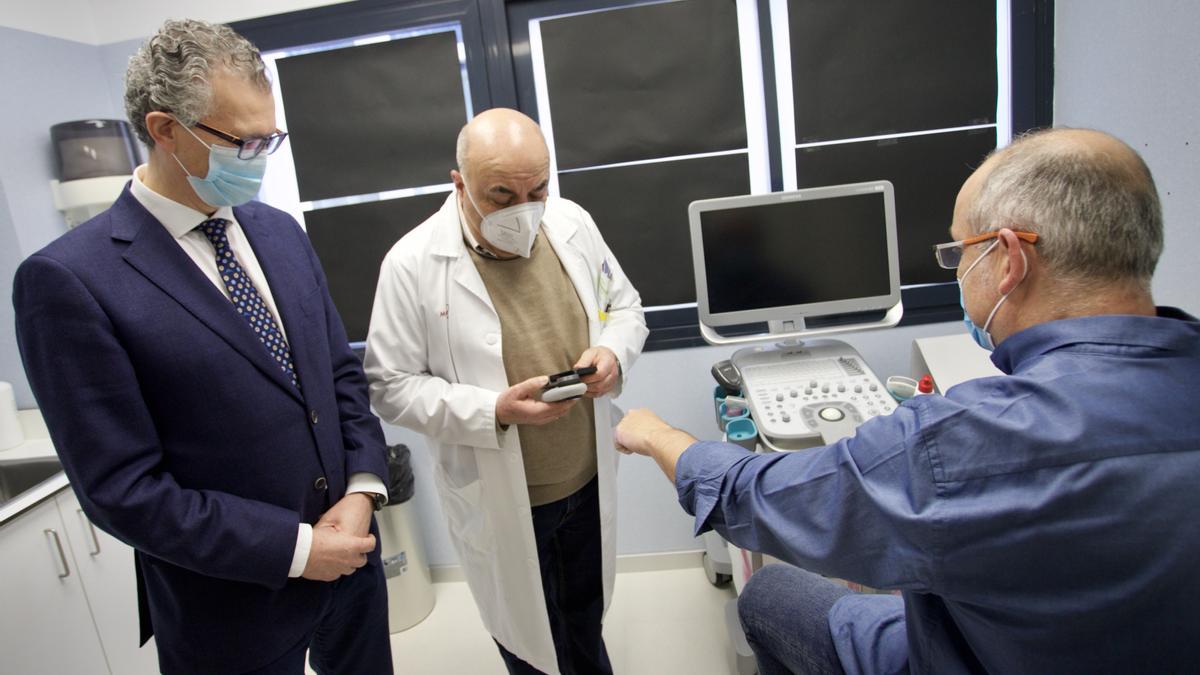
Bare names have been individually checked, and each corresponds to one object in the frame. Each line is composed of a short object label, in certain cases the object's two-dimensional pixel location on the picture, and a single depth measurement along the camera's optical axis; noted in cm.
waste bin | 227
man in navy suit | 91
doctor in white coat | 132
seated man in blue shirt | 66
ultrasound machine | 173
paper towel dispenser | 206
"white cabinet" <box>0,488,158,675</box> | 160
